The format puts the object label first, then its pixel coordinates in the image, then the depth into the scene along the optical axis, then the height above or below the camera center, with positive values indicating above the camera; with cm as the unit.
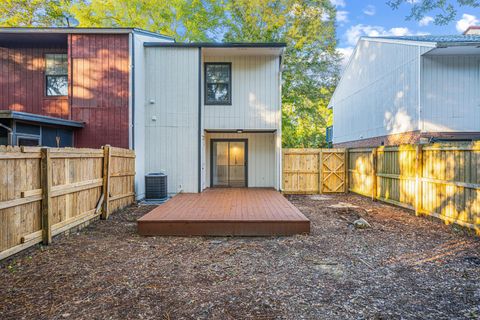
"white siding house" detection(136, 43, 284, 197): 945 +201
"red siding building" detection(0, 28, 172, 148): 859 +249
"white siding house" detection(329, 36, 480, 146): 1010 +265
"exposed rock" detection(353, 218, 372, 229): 585 -145
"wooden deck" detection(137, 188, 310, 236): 530 -123
